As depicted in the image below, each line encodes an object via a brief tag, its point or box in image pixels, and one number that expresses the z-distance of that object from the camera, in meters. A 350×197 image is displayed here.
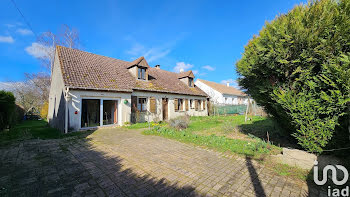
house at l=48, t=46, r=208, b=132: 9.20
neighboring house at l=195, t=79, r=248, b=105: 29.80
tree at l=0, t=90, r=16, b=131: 8.90
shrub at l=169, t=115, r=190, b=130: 9.39
